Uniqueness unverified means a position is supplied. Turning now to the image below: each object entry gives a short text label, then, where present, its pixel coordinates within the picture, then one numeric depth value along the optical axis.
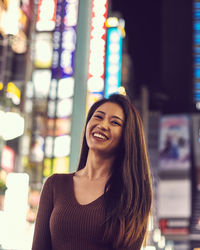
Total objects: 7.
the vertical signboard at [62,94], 13.21
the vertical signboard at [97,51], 12.24
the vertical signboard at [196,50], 42.09
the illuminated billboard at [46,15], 13.52
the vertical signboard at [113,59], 15.13
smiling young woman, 1.66
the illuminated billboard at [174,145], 34.84
